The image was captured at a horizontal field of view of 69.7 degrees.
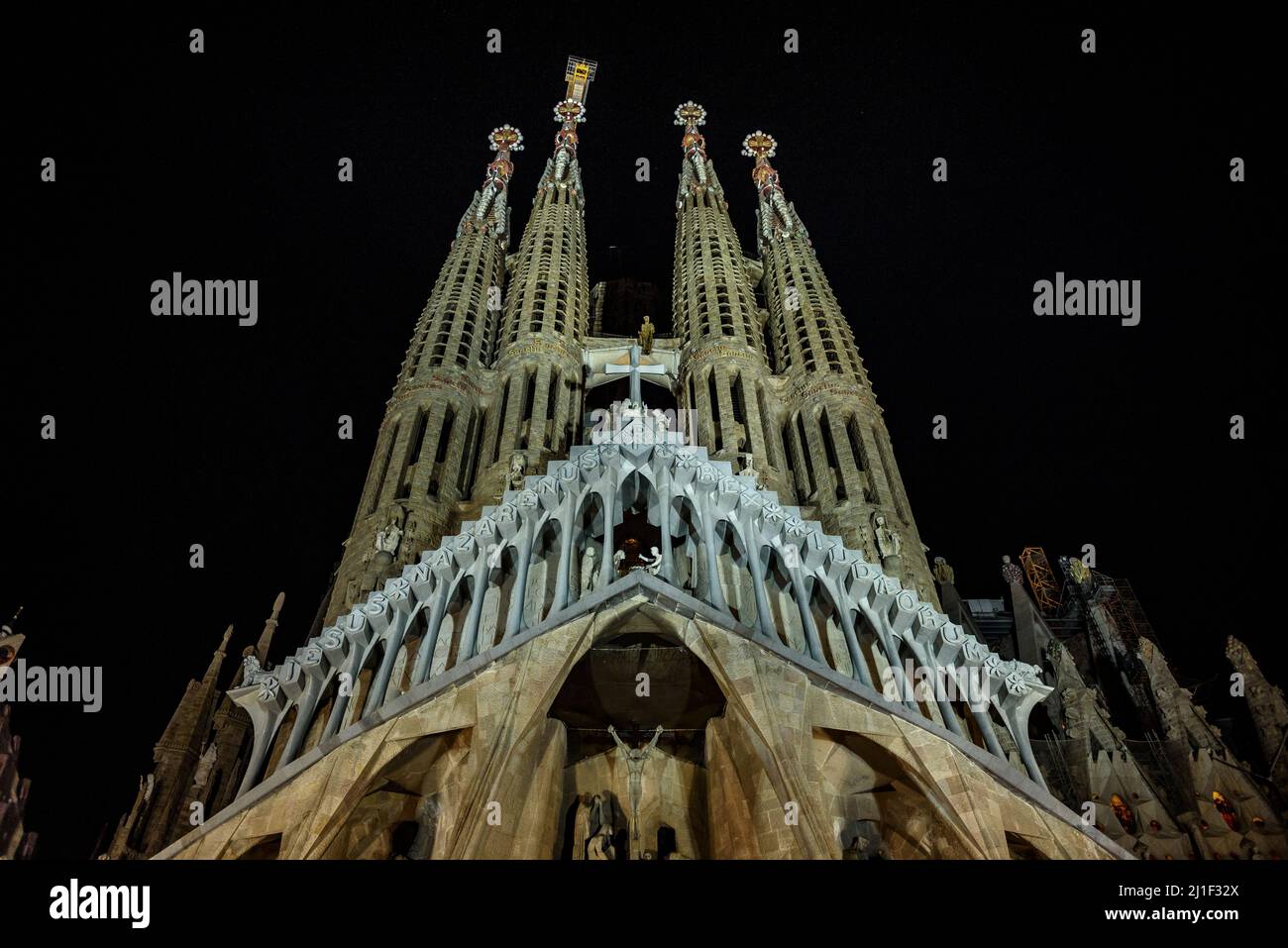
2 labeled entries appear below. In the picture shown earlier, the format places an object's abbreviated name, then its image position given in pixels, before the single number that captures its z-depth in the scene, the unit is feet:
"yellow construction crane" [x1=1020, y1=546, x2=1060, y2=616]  161.89
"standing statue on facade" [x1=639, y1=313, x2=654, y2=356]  134.92
